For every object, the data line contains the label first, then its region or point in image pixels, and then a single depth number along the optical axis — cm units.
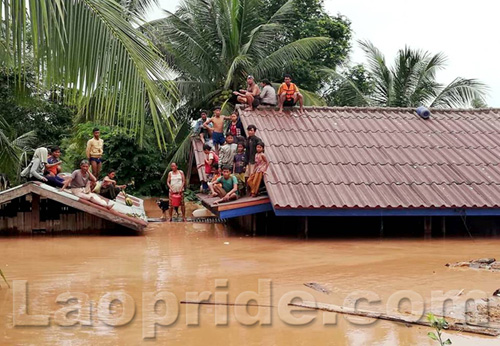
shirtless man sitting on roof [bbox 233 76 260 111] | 1482
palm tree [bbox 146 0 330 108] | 2147
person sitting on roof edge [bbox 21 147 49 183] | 1280
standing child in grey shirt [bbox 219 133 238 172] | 1416
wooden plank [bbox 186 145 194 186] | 1818
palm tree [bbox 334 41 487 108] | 2302
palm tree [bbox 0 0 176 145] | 511
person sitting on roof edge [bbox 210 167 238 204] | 1315
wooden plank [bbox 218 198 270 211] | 1207
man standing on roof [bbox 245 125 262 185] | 1281
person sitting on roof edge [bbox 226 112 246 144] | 1515
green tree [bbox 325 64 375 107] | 2381
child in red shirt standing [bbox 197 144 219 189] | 1473
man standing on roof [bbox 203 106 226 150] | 1584
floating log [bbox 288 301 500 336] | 572
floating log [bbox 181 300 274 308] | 696
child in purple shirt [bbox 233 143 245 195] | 1342
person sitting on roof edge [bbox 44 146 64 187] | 1313
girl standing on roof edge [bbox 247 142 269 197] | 1249
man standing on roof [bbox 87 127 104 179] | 1438
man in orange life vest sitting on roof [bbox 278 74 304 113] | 1509
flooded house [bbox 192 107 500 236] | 1208
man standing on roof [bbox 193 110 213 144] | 1596
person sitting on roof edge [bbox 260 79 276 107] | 1519
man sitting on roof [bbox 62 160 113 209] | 1274
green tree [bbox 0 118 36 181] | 1226
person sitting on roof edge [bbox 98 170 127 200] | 1376
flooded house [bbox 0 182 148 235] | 1245
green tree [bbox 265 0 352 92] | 2434
